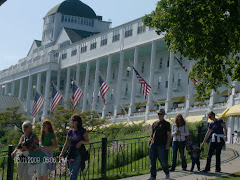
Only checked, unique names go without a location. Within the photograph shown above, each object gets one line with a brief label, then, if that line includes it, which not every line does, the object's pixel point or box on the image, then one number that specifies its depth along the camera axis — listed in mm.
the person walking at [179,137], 16219
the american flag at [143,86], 42575
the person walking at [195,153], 16422
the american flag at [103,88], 45156
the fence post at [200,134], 21041
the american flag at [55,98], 49344
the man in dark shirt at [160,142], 14195
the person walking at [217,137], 15992
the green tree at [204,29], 16734
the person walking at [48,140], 12349
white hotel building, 51638
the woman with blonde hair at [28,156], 11820
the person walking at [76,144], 12195
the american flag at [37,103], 52625
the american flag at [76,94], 46844
